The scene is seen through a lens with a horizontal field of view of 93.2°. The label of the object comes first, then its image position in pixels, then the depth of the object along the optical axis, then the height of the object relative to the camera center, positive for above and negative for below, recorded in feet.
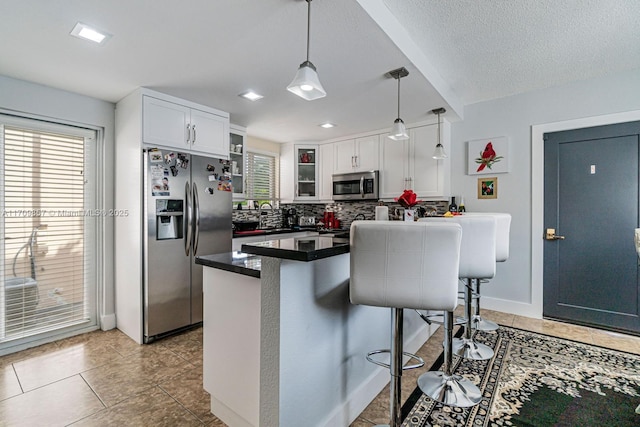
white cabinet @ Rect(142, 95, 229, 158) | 9.23 +2.84
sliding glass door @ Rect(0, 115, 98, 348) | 8.68 -0.51
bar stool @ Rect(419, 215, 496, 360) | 6.43 -0.78
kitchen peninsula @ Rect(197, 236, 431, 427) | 4.33 -2.12
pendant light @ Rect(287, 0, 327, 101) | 5.19 +2.23
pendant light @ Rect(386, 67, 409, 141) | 7.86 +2.42
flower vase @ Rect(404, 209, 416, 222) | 7.16 -0.11
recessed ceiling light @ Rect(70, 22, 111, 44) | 6.17 +3.75
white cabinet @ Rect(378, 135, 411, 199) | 13.07 +1.87
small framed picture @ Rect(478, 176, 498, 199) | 11.74 +0.87
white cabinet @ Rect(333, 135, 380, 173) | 13.99 +2.70
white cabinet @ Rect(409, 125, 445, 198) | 12.30 +1.91
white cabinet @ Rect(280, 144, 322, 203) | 15.88 +2.00
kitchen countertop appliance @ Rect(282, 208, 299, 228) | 16.93 -0.41
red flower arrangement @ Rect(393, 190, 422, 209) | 7.25 +0.28
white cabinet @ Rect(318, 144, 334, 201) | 15.46 +2.02
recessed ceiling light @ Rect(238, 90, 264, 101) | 9.55 +3.72
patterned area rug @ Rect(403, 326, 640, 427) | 5.65 -3.88
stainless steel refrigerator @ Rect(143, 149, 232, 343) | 9.07 -0.64
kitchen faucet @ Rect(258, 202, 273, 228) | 15.71 -0.27
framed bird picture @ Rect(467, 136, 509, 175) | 11.46 +2.11
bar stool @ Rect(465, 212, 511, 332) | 7.93 -0.69
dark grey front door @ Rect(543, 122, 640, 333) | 9.50 -0.51
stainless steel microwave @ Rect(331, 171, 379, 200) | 13.78 +1.17
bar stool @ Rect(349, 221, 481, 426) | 4.29 -0.77
